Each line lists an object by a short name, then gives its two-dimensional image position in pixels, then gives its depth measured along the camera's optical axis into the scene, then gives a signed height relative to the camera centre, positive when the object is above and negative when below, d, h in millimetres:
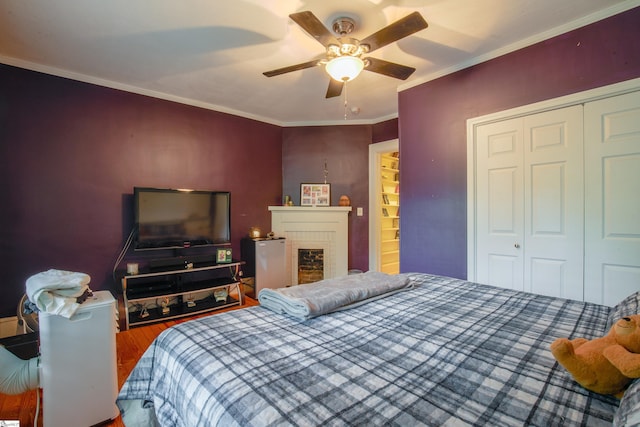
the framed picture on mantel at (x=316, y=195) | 4445 +236
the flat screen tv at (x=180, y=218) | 3072 -73
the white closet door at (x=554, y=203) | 2154 +39
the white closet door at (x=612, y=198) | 1933 +64
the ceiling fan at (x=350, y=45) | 1631 +1052
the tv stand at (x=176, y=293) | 2943 -872
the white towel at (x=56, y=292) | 1408 -398
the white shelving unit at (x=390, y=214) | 4961 -80
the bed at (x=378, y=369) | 675 -471
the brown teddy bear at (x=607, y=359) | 728 -397
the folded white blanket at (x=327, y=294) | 1253 -406
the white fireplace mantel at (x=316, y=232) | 4305 -326
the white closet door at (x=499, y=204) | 2447 +41
